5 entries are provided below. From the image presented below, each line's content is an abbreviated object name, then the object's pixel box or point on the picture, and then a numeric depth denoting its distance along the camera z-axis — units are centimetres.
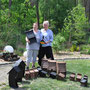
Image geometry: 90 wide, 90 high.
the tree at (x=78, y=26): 1591
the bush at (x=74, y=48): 1453
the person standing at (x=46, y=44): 665
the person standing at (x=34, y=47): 655
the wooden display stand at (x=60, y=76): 577
